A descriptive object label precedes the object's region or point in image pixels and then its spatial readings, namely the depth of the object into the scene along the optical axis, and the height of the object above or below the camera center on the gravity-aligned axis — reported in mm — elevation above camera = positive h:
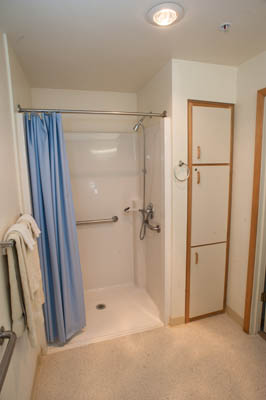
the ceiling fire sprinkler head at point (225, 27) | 1420 +855
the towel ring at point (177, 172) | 2045 -77
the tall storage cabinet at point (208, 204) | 2078 -398
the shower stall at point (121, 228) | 2314 -763
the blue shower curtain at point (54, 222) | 1814 -467
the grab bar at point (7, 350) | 859 -748
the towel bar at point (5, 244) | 1146 -385
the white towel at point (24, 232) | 1286 -374
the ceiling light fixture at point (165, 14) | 1250 +852
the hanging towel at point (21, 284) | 1228 -658
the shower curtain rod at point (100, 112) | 1720 +433
